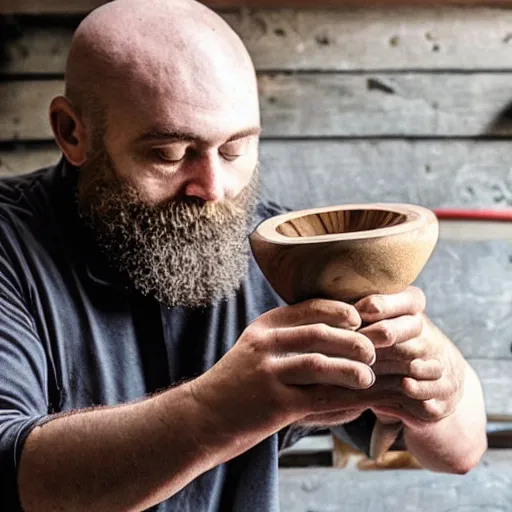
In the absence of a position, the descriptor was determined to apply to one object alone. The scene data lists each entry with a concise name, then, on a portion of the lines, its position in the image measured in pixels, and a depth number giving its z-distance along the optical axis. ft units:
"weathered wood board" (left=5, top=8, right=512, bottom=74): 5.48
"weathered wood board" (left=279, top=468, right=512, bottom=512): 5.71
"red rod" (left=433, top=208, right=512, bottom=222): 5.54
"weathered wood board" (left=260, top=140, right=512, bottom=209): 5.58
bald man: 3.80
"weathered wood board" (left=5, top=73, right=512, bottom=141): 5.52
